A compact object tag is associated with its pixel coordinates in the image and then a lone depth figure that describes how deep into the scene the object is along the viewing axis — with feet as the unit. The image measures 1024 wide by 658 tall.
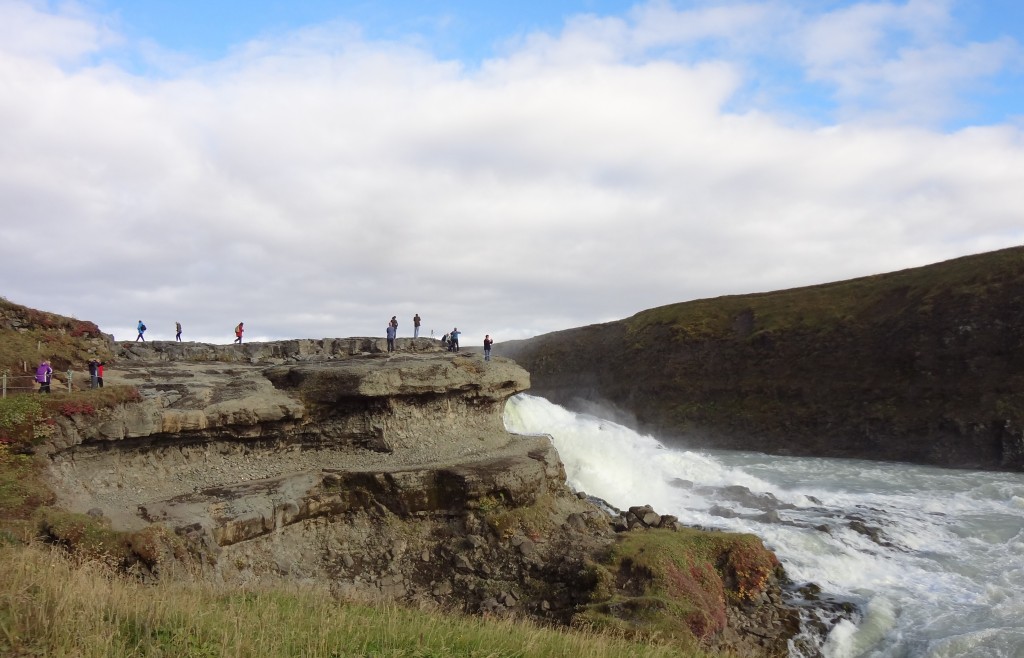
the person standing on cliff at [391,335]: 95.09
